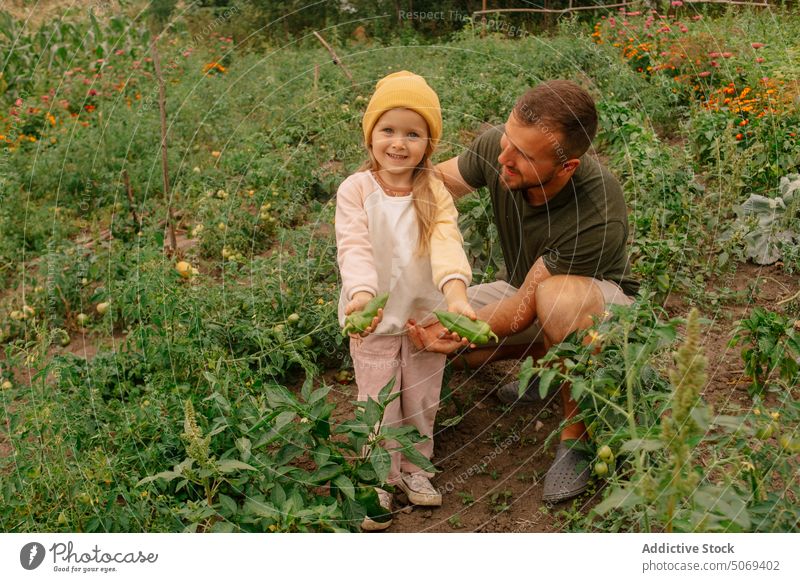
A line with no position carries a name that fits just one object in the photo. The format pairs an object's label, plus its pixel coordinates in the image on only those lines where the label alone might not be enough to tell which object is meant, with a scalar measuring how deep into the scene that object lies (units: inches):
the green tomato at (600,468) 99.8
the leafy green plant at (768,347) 116.0
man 116.1
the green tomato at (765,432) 89.9
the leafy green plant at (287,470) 96.2
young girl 109.3
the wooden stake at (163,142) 155.7
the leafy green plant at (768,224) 160.2
